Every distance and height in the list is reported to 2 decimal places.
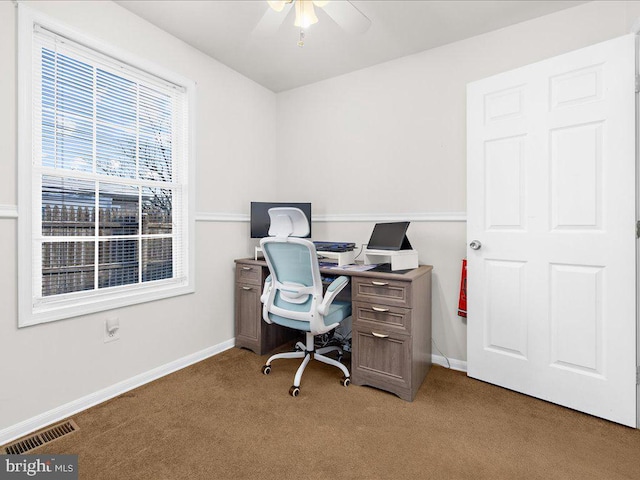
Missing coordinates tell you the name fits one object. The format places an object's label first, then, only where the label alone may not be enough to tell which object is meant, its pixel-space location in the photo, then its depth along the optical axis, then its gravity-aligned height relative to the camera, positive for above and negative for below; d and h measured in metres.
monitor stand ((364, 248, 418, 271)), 2.34 -0.14
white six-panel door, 1.85 +0.06
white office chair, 2.14 -0.33
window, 1.86 +0.40
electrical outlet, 2.13 -0.61
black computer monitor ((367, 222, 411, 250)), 2.41 +0.02
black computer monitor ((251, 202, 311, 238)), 3.04 +0.23
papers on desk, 2.40 -0.22
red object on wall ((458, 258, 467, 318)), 2.50 -0.41
